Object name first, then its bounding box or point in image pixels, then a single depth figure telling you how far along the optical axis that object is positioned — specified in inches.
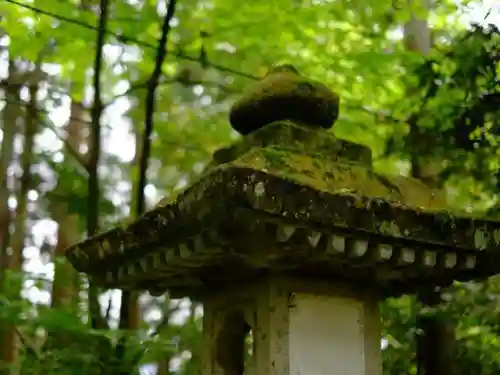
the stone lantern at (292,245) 98.0
